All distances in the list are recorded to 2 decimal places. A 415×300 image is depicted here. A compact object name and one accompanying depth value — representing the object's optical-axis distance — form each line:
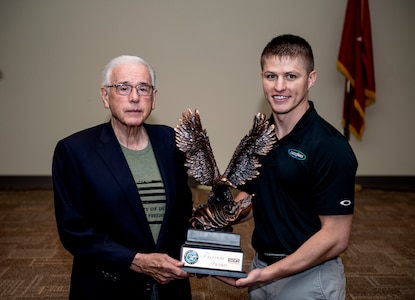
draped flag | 5.13
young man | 1.52
